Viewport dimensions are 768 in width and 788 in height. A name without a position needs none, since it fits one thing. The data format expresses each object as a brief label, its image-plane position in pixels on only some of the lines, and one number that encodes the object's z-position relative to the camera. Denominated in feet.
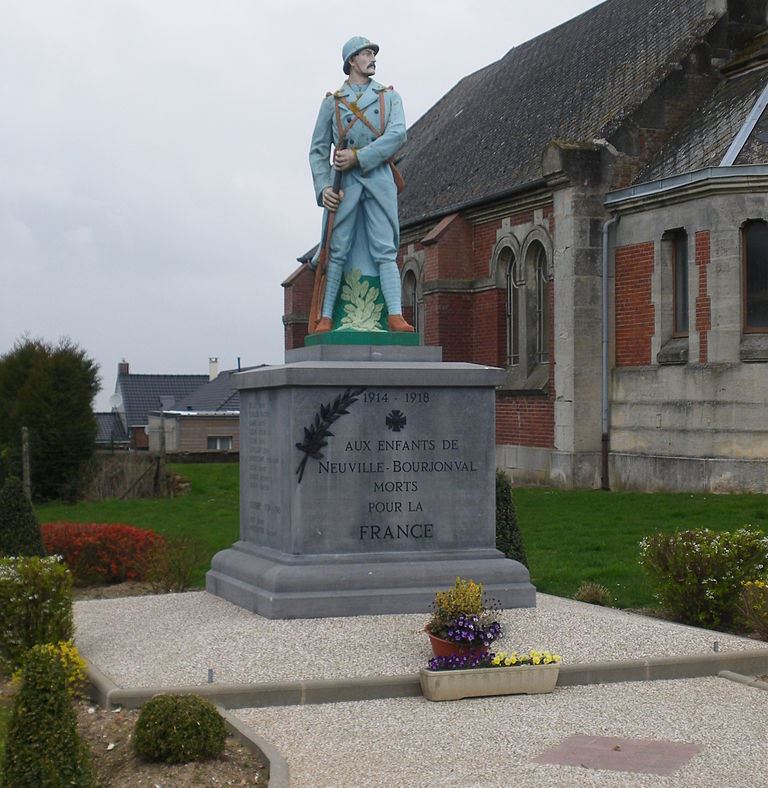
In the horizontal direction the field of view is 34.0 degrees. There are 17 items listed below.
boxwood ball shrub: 22.90
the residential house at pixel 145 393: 216.95
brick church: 71.92
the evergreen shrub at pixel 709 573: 35.91
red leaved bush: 49.75
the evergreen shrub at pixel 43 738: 20.25
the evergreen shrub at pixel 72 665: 26.68
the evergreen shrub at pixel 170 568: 45.01
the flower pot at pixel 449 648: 28.40
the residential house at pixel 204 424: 178.70
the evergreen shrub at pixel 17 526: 41.60
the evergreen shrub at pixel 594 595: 40.37
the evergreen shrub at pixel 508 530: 40.45
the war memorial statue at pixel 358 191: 39.75
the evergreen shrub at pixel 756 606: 33.19
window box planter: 27.73
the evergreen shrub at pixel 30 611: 30.89
